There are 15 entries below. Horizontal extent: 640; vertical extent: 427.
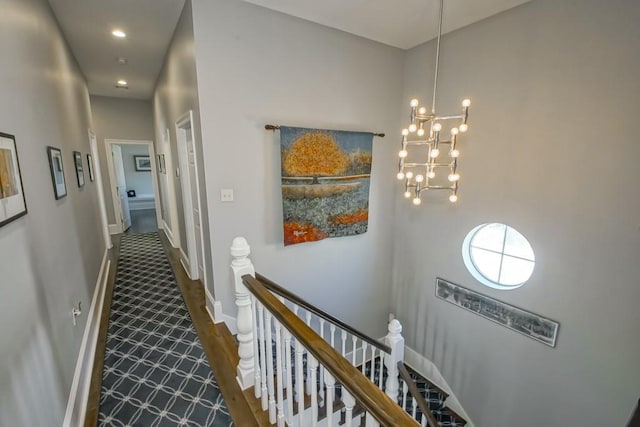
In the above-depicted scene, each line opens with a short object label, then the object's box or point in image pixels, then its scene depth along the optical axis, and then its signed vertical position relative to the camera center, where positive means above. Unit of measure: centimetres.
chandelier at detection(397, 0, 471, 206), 181 +13
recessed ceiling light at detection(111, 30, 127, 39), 296 +140
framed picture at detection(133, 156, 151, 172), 936 +8
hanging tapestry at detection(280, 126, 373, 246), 277 -17
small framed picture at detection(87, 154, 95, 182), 369 -1
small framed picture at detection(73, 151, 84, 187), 279 -2
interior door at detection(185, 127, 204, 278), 299 -43
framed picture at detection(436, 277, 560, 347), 247 -144
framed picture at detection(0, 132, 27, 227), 111 -8
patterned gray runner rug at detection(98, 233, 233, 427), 171 -148
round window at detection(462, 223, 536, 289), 281 -93
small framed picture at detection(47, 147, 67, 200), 190 -5
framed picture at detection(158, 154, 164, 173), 475 +5
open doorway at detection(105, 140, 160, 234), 580 -61
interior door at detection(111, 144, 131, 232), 592 -52
